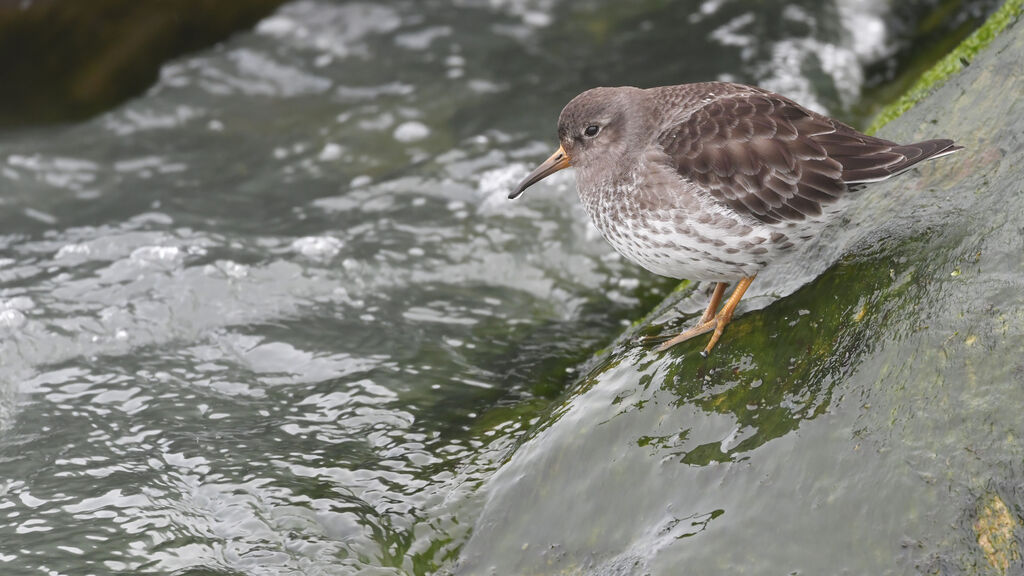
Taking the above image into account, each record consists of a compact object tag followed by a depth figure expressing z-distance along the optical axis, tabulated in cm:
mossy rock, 648
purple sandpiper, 806
